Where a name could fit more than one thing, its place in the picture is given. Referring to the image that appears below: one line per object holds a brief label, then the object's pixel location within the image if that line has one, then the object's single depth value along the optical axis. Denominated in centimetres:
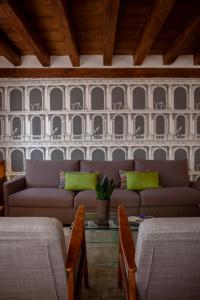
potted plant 260
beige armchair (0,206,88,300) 115
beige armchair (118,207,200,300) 115
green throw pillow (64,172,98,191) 380
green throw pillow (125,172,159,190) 382
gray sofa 351
